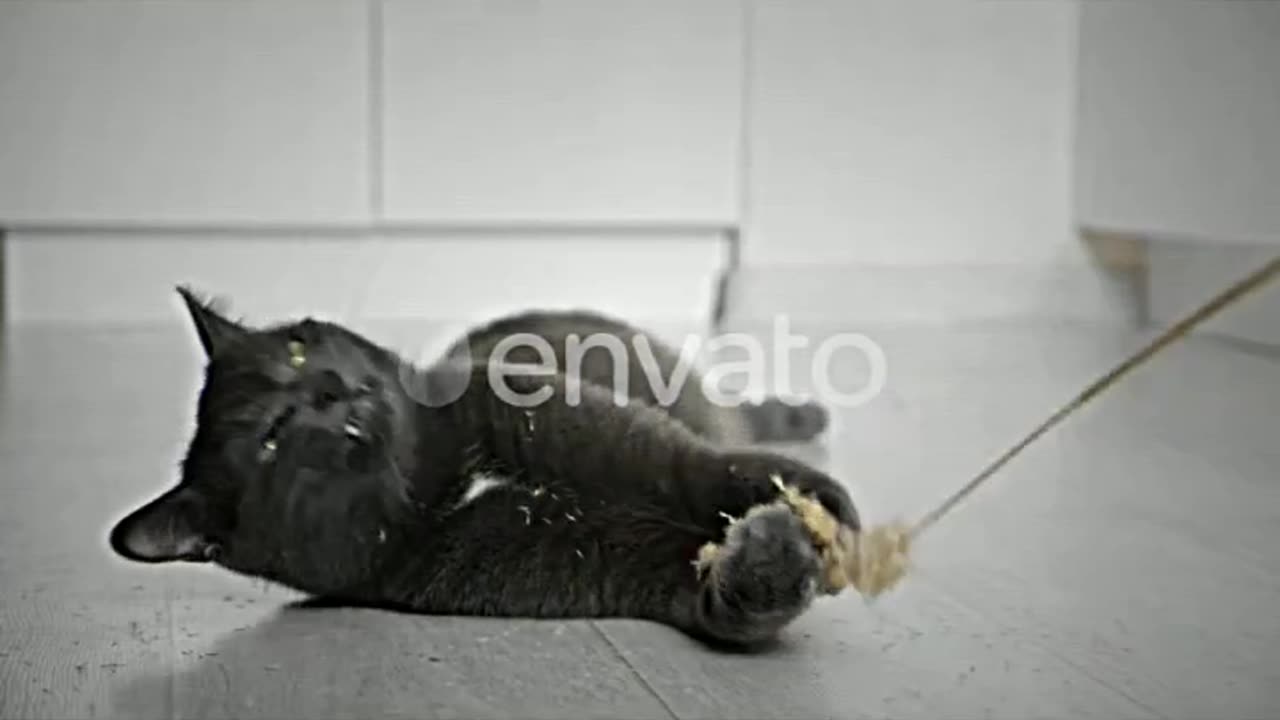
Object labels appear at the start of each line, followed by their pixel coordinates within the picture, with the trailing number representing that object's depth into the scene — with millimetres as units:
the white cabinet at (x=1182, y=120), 1313
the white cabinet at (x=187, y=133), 2617
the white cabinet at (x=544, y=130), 2521
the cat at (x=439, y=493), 960
